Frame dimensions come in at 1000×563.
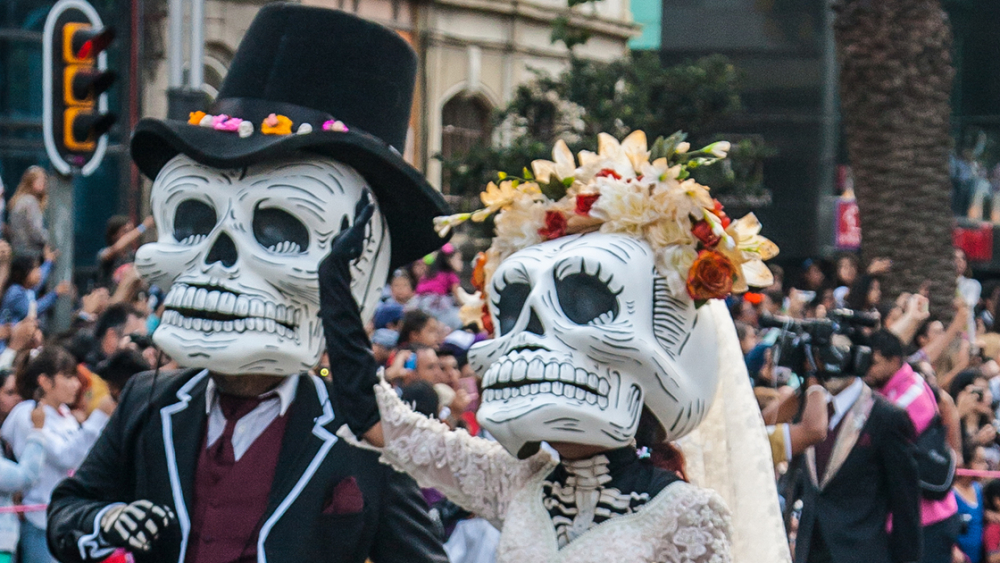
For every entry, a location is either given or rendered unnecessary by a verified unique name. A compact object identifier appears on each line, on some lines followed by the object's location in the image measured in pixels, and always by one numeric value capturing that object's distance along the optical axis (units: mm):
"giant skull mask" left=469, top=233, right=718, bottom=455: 7375
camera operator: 14914
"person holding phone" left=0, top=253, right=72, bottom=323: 17672
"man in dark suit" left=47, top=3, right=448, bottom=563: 8445
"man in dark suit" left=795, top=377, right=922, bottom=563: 13391
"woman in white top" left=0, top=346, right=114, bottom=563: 13180
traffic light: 17625
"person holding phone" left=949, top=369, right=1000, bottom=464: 18406
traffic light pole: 17875
